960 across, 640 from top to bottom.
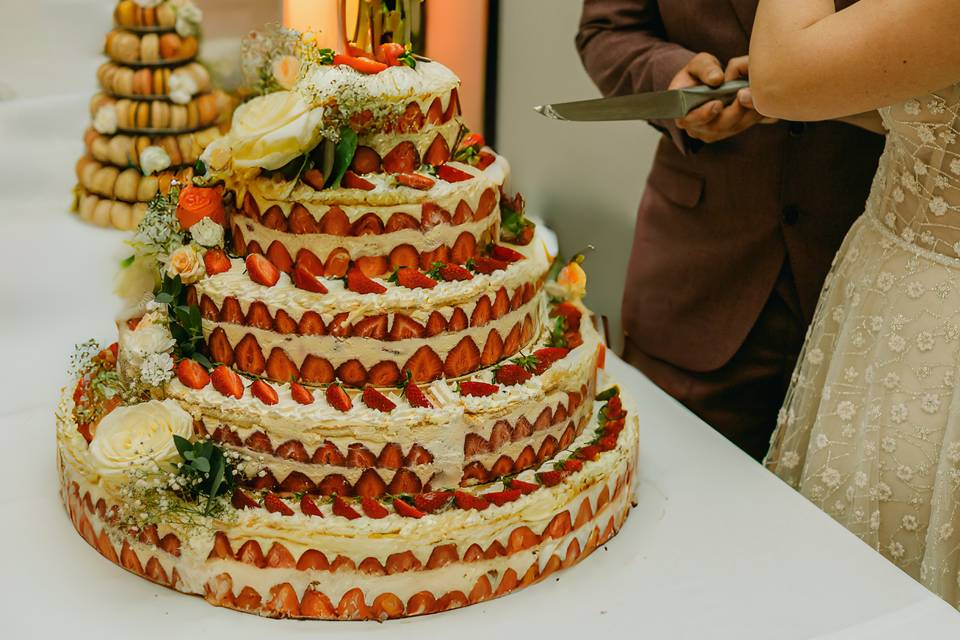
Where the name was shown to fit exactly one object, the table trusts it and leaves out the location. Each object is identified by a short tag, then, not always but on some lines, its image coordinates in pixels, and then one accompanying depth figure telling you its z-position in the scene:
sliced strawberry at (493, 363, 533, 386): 1.92
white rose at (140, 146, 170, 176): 2.97
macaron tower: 2.92
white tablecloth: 1.77
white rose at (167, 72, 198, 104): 2.96
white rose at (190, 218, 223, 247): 1.96
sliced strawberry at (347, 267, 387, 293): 1.83
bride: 1.58
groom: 2.42
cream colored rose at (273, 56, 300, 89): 2.05
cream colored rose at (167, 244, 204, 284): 1.89
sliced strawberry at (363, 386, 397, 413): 1.80
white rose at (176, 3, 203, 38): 2.90
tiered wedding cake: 1.78
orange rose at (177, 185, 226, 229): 1.97
